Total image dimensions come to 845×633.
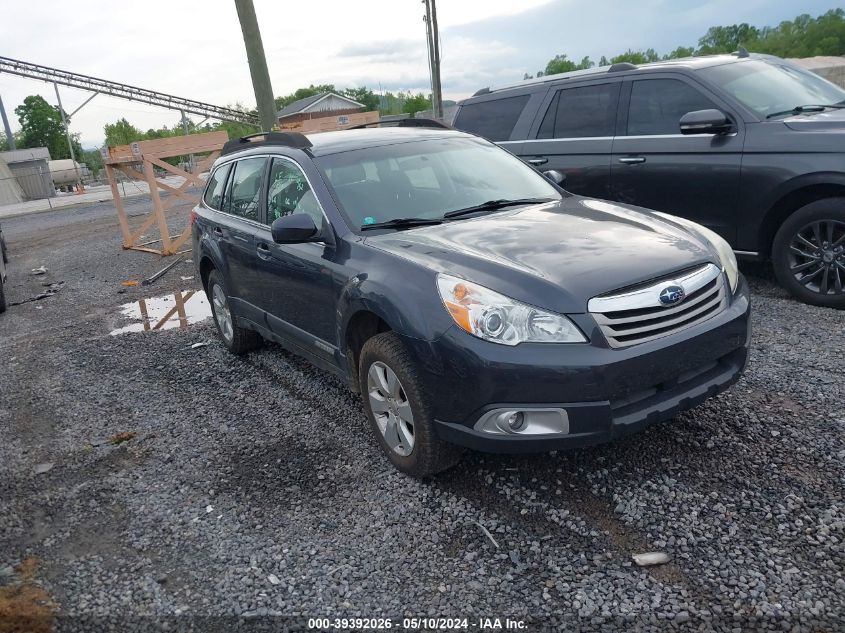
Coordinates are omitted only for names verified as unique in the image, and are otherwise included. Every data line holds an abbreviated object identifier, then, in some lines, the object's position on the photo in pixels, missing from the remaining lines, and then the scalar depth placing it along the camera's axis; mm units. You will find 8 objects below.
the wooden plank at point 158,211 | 12023
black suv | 5332
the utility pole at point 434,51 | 29609
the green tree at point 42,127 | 85938
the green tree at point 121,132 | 82225
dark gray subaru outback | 2980
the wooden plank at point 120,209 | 13852
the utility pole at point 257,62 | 10188
